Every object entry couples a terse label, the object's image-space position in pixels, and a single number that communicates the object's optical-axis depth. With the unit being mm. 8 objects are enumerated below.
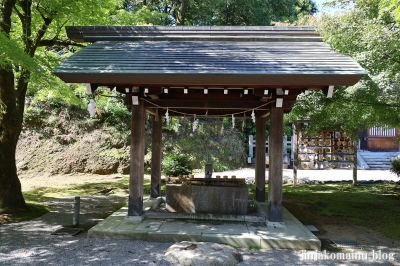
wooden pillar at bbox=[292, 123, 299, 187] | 13617
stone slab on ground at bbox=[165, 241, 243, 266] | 4559
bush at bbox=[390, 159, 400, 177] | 13156
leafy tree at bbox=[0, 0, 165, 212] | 7391
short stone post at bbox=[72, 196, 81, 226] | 6754
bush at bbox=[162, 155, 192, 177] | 12117
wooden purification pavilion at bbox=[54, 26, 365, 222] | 5648
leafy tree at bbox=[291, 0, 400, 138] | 6211
